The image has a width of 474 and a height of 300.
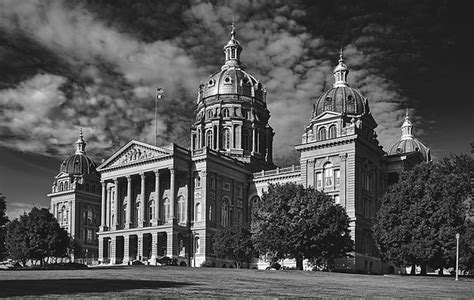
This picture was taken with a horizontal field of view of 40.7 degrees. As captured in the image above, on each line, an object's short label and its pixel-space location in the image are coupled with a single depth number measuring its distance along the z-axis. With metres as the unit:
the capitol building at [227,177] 97.50
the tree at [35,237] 98.19
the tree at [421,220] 68.81
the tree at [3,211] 85.25
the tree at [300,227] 74.94
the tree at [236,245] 91.56
